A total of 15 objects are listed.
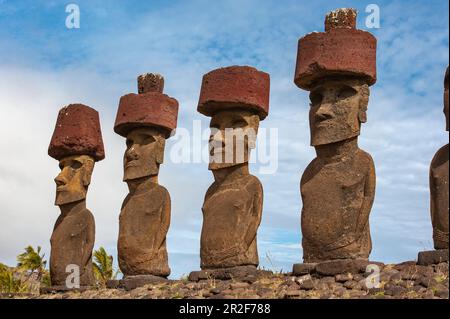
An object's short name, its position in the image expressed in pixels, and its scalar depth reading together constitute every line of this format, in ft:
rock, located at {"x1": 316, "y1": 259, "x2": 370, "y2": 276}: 31.73
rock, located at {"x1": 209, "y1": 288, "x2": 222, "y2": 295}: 33.32
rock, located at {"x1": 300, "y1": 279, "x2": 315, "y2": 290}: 31.24
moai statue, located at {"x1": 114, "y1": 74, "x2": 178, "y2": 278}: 42.50
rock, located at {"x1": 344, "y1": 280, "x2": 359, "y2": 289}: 30.20
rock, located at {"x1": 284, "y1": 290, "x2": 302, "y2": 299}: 30.63
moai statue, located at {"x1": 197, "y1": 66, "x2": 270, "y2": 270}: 37.22
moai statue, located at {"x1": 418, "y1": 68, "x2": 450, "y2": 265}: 30.71
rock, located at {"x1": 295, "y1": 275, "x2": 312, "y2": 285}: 32.35
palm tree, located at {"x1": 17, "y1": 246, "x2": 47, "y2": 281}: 67.36
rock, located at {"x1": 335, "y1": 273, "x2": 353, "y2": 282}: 31.14
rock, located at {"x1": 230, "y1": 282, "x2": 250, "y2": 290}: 33.68
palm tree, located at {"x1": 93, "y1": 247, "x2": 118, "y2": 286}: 65.31
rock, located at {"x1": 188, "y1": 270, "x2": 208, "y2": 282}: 36.96
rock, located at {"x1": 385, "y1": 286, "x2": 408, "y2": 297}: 28.46
